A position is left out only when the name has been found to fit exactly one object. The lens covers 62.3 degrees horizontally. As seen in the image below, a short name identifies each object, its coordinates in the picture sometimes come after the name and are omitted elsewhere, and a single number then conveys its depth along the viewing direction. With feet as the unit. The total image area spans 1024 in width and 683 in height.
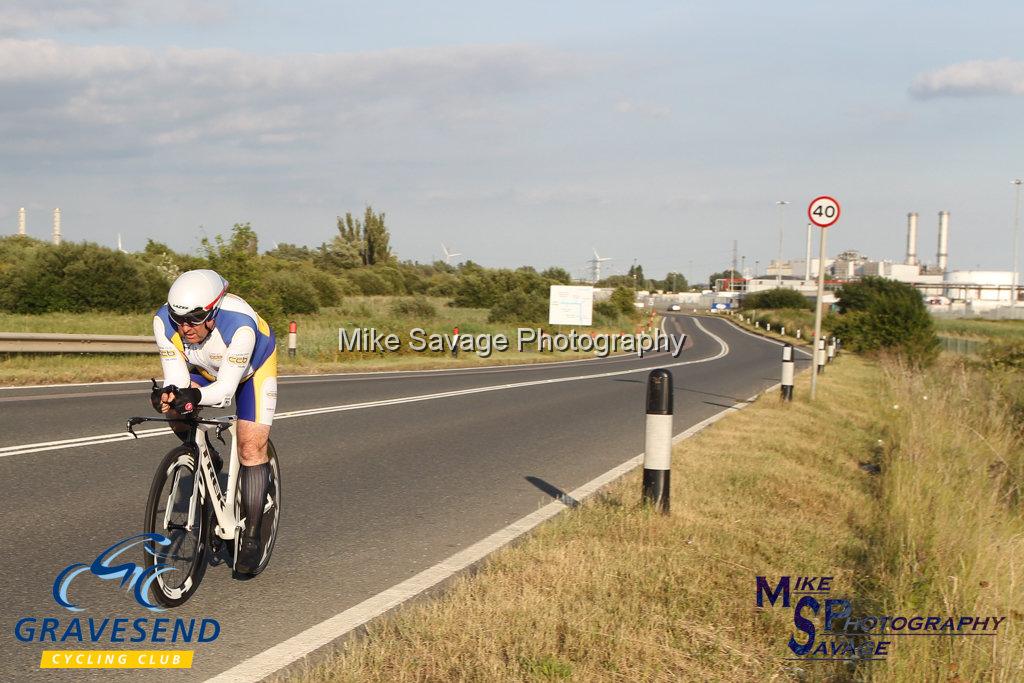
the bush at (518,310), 168.04
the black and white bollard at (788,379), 49.11
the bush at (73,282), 106.73
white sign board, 148.77
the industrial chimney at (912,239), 499.10
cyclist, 12.85
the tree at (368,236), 312.50
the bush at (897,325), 110.73
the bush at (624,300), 261.46
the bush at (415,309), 173.47
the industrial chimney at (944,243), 494.59
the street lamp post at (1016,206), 268.41
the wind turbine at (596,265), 307.11
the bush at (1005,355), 73.61
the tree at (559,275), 293.84
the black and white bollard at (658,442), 19.47
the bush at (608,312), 213.46
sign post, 45.68
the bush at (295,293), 164.04
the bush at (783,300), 379.55
